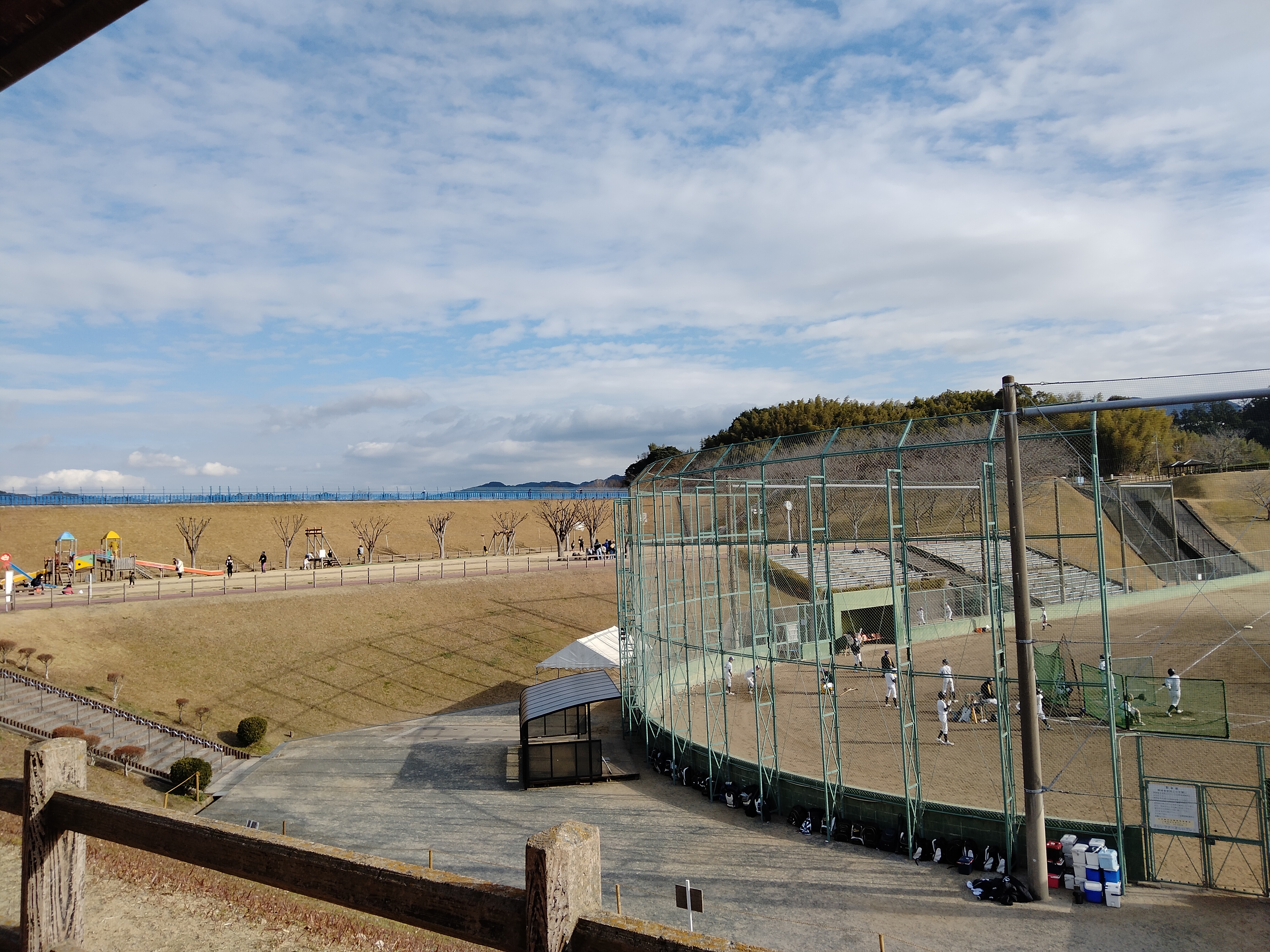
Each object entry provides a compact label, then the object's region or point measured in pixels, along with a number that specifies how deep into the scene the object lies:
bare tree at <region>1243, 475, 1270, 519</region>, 25.81
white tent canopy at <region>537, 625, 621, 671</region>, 28.47
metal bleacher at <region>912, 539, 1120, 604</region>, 36.53
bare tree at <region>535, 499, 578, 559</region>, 56.56
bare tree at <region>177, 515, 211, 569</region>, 47.97
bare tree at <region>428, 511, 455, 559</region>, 56.31
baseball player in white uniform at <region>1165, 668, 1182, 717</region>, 19.50
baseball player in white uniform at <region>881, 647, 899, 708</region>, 21.45
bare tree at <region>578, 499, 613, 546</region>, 66.56
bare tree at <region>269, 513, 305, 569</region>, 57.12
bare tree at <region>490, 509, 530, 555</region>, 62.59
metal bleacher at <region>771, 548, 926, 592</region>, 39.56
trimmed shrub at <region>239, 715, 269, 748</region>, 25.75
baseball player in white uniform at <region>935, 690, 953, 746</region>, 20.52
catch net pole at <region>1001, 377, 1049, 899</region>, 13.24
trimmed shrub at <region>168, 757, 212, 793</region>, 21.39
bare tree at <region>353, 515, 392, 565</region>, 59.25
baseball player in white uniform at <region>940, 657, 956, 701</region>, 23.02
